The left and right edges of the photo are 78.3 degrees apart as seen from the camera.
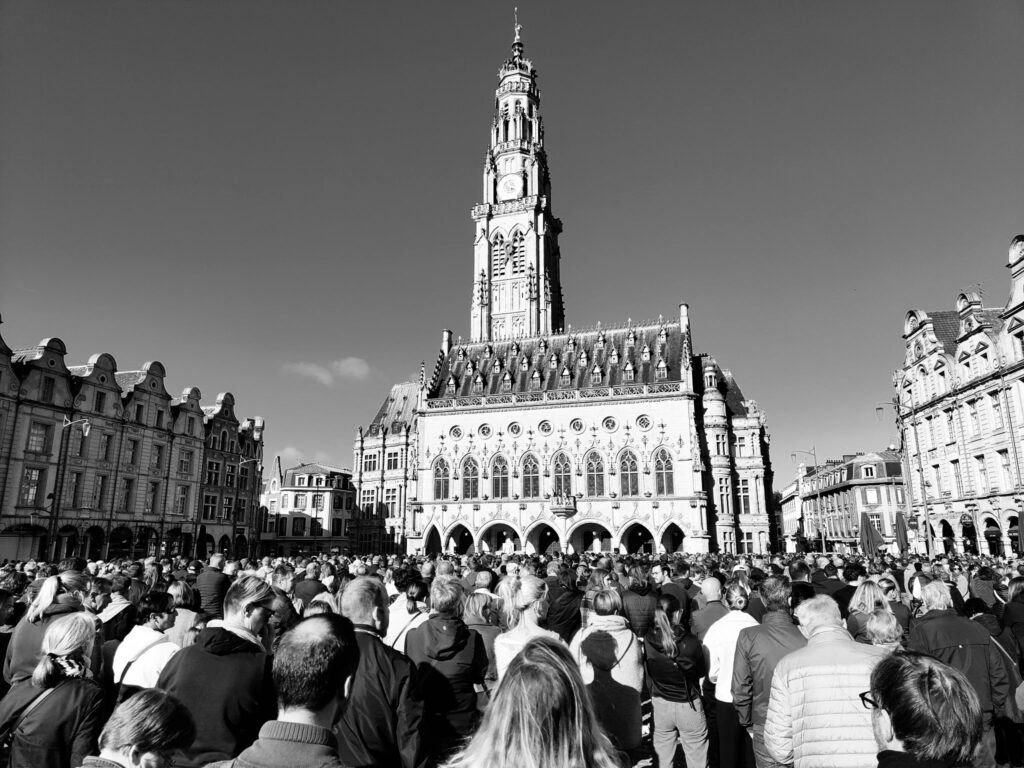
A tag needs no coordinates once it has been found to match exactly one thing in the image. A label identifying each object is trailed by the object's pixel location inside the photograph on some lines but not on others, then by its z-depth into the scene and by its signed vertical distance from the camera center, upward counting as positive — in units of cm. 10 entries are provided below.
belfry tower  6166 +2994
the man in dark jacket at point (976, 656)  557 -109
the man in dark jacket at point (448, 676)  490 -109
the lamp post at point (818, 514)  7650 +215
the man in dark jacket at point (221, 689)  378 -91
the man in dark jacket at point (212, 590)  882 -73
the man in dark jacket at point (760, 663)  550 -113
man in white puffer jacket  412 -114
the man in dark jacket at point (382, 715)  404 -113
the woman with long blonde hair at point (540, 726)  219 -66
